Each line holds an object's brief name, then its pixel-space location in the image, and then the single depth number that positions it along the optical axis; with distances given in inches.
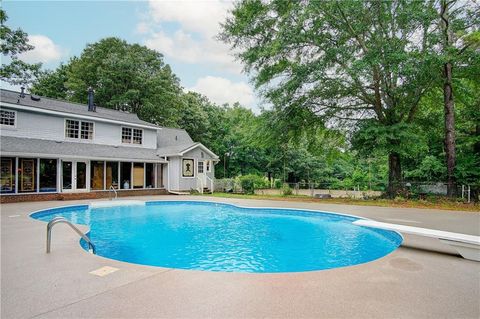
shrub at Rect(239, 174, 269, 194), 829.2
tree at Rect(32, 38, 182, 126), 1073.5
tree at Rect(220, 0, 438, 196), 508.7
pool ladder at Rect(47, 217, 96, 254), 193.2
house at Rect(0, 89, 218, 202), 547.8
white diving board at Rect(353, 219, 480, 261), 193.2
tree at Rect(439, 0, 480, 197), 525.3
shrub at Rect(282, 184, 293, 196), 751.2
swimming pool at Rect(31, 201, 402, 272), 239.6
